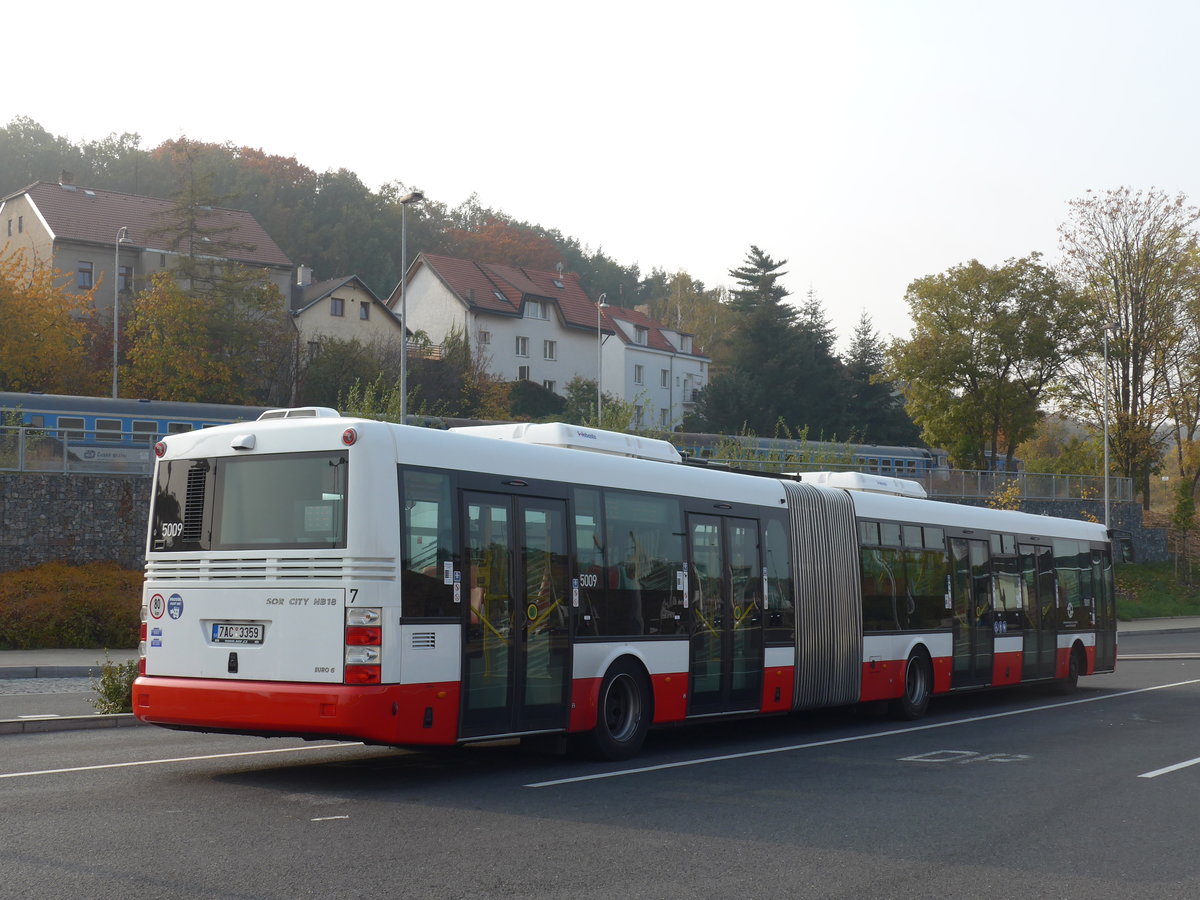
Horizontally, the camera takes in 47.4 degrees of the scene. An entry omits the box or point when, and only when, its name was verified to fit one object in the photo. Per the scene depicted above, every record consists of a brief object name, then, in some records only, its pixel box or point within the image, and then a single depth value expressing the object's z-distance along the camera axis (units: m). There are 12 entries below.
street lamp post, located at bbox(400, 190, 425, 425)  30.23
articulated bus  10.05
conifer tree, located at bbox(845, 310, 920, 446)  85.19
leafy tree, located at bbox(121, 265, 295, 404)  59.33
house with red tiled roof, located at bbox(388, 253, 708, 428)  83.38
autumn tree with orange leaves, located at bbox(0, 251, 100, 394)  52.94
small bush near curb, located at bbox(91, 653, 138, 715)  15.27
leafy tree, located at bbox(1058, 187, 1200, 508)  62.28
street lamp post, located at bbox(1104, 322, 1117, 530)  52.00
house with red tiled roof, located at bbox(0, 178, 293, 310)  74.06
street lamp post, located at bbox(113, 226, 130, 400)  58.75
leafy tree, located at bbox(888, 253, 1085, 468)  62.72
